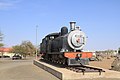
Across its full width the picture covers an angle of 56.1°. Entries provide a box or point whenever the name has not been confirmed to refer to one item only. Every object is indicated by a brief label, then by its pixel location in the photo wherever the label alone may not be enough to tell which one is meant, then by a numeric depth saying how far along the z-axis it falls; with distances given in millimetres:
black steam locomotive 8935
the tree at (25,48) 43358
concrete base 6652
